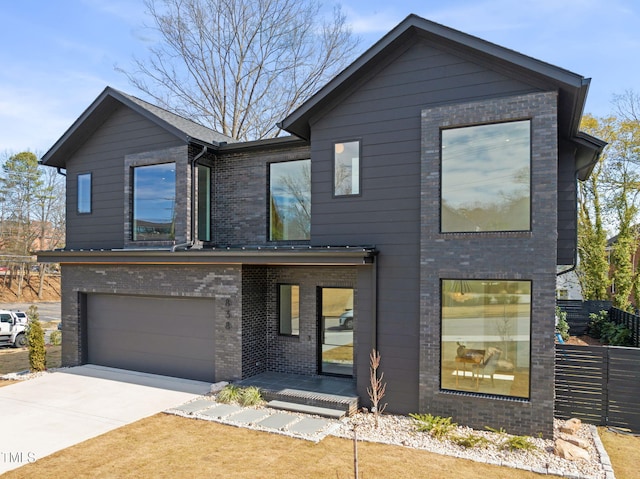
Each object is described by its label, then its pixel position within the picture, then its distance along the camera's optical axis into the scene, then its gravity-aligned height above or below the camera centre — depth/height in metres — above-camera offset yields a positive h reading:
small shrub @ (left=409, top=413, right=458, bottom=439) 7.59 -3.33
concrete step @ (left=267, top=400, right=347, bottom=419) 8.31 -3.36
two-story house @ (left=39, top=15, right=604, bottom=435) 7.84 +0.10
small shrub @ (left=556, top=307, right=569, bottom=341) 13.62 -2.68
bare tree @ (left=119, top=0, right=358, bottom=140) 21.52 +9.25
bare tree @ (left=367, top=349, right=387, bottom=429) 8.52 -2.83
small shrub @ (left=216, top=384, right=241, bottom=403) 9.20 -3.34
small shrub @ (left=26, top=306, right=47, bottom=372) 11.86 -3.03
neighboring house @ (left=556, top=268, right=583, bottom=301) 27.14 -2.95
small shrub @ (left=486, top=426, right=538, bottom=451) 6.98 -3.30
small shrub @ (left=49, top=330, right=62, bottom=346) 17.94 -4.29
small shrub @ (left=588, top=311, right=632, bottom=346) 12.62 -2.81
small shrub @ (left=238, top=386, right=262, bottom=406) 9.01 -3.32
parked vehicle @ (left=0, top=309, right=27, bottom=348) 17.59 -3.84
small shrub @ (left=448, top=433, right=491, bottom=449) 7.16 -3.33
